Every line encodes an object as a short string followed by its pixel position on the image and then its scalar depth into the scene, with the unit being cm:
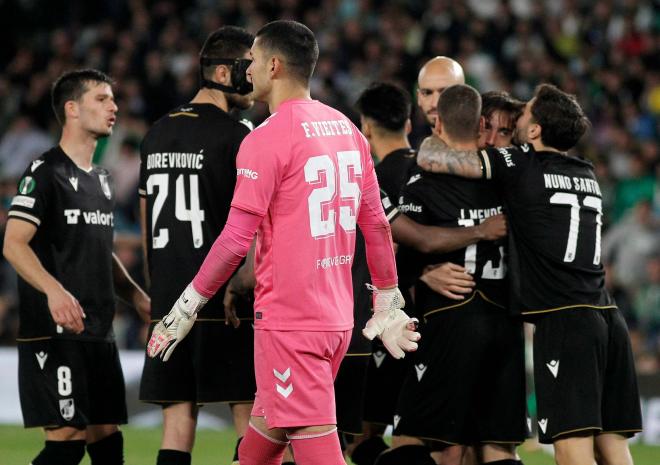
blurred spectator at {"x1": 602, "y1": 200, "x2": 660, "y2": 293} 2794
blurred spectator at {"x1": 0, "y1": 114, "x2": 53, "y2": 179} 3491
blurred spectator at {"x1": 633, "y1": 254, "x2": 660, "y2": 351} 2711
